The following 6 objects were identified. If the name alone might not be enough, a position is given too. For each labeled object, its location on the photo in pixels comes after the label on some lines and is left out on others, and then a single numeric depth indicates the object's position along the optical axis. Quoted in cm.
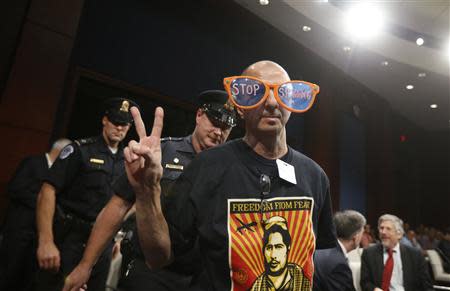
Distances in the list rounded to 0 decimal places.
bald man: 91
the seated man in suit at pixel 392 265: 345
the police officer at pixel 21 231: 286
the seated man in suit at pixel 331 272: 208
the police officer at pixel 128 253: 137
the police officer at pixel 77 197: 191
